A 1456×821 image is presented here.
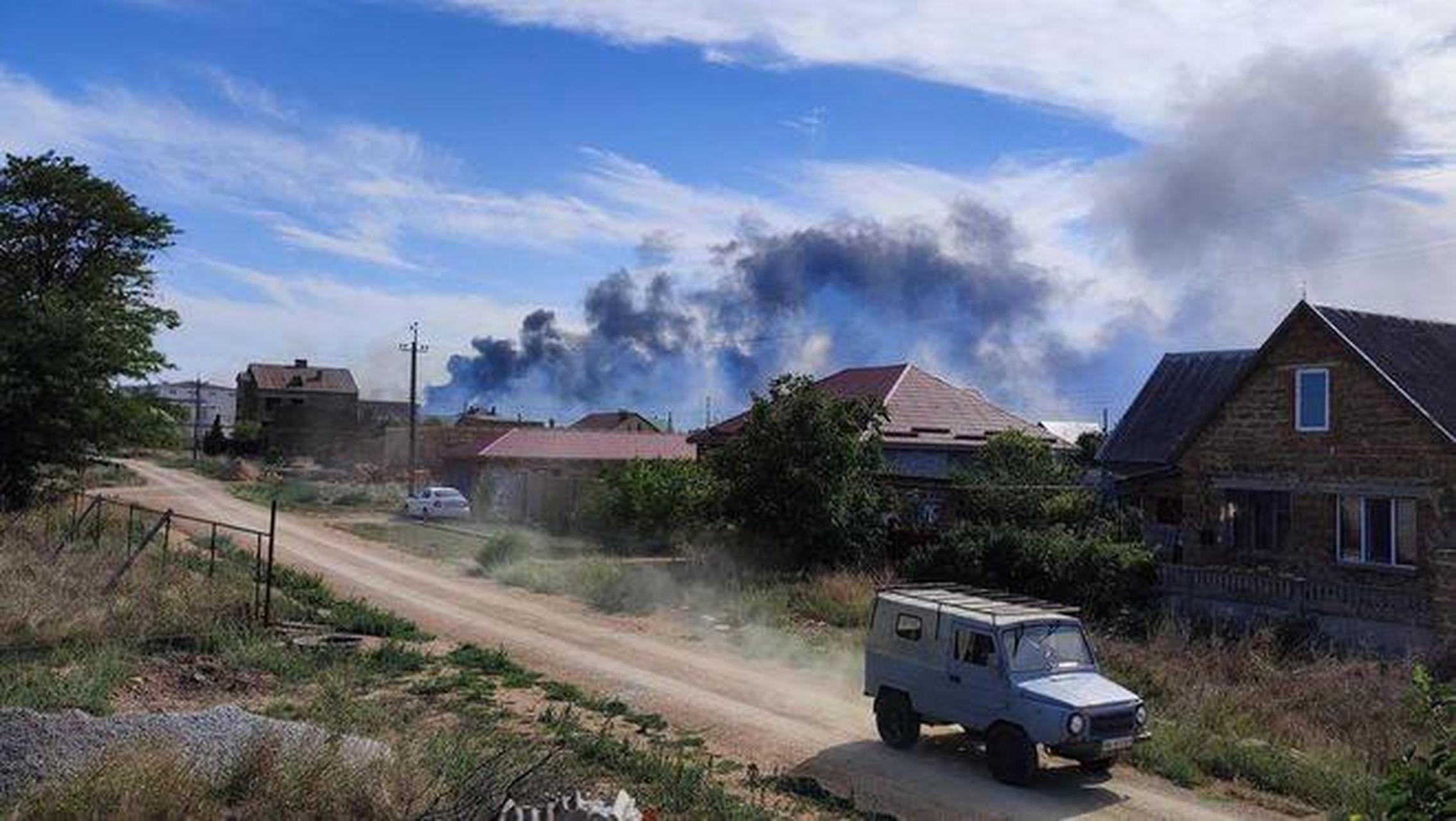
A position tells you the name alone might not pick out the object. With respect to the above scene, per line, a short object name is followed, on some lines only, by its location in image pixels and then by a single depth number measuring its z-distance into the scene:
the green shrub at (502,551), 31.39
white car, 48.38
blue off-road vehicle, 12.20
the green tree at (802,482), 28.69
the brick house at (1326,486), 22.20
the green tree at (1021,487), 30.14
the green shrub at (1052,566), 23.52
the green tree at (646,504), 36.78
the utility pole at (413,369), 62.72
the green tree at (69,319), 30.66
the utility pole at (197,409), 91.97
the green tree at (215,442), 96.12
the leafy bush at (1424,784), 4.01
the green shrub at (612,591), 25.42
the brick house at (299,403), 100.44
